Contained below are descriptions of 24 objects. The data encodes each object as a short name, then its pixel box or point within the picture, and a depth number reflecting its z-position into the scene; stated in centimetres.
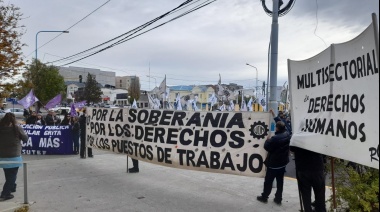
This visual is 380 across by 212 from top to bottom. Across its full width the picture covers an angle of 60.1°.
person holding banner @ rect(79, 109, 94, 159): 1110
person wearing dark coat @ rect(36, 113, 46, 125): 1599
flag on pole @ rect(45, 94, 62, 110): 1715
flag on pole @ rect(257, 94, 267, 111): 2562
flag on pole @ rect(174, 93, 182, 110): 2198
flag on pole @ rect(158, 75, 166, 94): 1887
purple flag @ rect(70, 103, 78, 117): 1480
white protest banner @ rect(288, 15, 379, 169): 294
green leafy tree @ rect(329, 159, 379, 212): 402
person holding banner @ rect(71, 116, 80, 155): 1202
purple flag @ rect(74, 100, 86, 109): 2105
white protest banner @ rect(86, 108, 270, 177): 619
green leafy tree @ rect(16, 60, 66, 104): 3306
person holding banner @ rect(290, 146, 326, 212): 465
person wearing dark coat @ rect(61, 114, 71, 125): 1433
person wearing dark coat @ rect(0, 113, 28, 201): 647
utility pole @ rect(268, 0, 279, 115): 757
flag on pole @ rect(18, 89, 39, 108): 1631
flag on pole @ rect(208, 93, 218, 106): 2780
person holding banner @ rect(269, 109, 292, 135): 610
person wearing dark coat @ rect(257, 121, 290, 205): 582
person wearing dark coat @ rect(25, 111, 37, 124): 1432
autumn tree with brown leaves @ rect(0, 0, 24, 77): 981
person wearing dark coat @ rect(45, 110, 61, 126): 1462
